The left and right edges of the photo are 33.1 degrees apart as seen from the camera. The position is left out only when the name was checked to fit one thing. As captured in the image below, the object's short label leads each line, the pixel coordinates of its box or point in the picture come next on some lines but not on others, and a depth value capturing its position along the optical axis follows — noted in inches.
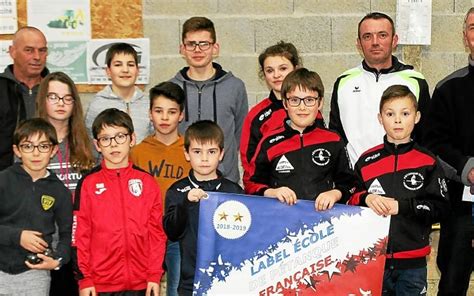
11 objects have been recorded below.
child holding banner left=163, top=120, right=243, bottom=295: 189.5
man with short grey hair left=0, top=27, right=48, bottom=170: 224.7
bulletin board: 273.4
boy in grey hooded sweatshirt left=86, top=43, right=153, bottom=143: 222.2
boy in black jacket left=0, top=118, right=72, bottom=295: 185.9
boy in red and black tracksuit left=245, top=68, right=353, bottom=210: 191.5
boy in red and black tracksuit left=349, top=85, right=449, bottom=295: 188.1
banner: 189.0
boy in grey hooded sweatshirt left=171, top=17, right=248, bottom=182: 225.6
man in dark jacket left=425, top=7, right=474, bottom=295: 209.0
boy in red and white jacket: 187.2
